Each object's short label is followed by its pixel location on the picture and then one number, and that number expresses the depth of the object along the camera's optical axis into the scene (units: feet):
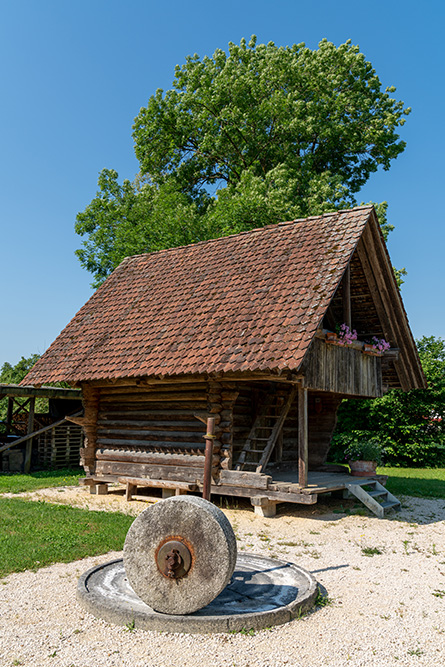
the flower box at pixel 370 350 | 40.91
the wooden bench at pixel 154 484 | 36.83
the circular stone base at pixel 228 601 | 15.47
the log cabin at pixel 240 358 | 33.78
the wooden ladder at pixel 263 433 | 35.73
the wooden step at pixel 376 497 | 34.30
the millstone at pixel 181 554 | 15.83
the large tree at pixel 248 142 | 76.23
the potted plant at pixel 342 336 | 35.65
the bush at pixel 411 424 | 66.54
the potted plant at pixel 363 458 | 40.96
